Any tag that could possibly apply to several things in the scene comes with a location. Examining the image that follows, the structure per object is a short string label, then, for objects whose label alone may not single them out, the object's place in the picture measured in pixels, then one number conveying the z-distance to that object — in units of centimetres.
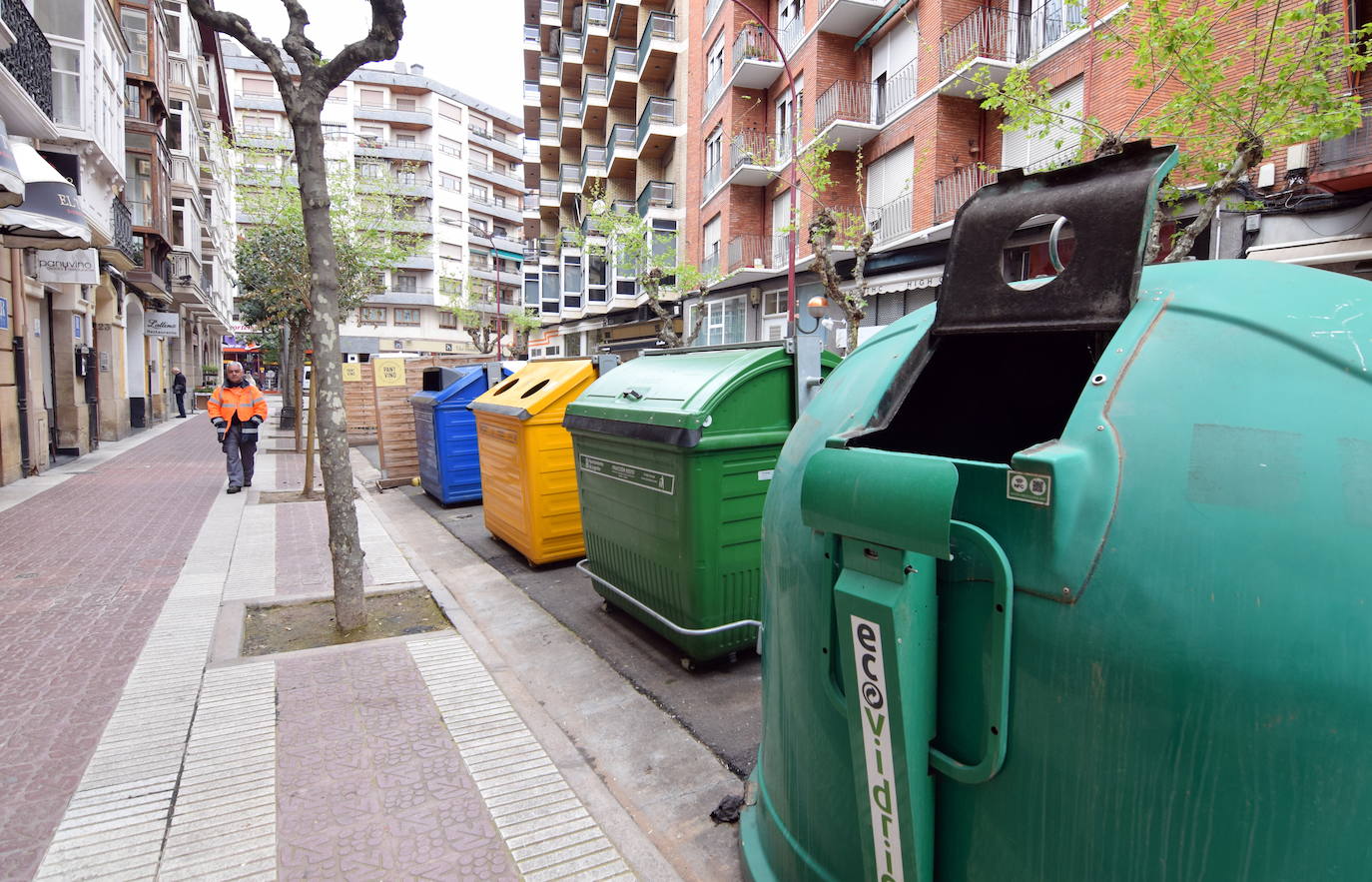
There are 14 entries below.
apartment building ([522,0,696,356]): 3094
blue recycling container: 900
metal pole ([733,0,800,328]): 1259
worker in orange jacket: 1023
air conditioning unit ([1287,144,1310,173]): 1037
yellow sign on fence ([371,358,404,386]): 1127
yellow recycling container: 618
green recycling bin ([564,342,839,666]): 387
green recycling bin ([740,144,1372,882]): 115
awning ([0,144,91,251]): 887
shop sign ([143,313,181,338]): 2372
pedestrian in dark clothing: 2806
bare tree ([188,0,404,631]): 478
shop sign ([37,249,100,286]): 1221
